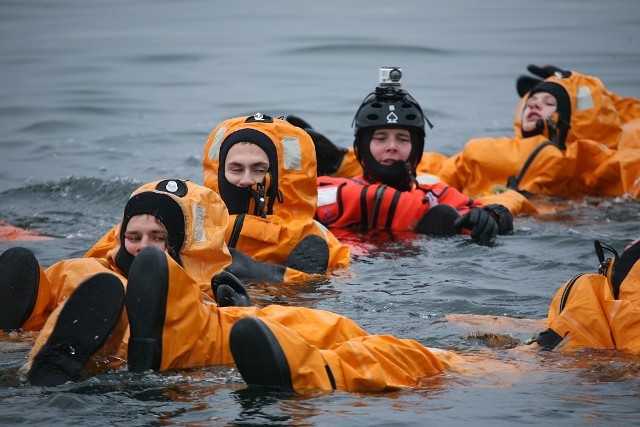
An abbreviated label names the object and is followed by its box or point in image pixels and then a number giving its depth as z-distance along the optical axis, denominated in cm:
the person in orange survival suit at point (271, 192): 1577
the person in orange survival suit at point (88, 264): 1189
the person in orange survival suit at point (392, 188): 1916
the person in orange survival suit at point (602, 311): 1149
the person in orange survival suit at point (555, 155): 2216
